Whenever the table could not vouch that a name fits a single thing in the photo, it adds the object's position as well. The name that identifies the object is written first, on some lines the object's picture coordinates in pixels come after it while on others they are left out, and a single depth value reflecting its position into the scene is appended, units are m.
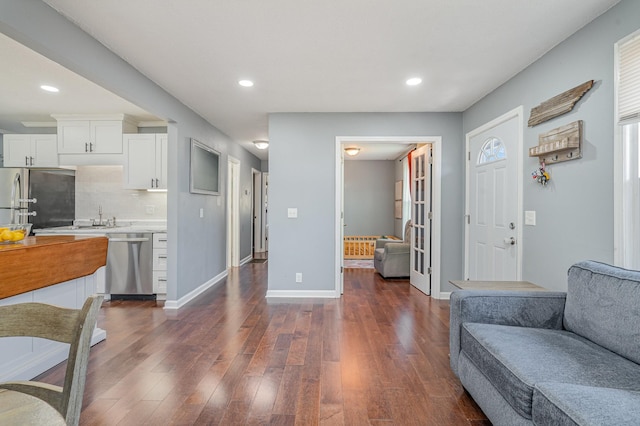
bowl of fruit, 2.13
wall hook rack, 2.20
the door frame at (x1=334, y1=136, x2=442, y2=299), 4.16
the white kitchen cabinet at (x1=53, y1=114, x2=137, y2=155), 4.30
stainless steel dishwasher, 4.02
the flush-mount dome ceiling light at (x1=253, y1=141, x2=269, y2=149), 5.75
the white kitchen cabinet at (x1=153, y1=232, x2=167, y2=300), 4.03
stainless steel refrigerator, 4.33
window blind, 1.80
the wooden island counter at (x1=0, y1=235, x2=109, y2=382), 1.94
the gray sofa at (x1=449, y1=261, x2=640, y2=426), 1.16
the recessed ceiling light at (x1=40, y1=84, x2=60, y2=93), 3.41
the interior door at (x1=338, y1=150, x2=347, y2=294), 4.22
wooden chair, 0.91
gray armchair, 5.32
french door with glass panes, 4.33
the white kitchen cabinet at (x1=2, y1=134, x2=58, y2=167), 4.40
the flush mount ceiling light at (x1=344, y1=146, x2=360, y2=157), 6.23
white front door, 2.98
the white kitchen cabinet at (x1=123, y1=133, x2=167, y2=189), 4.26
